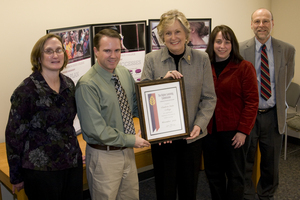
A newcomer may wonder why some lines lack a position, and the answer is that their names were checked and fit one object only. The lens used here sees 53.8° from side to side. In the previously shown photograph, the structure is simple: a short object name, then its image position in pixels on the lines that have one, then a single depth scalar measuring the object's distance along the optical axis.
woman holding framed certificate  2.20
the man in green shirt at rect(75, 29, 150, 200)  1.95
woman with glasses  1.81
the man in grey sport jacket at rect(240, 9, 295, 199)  2.94
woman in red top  2.52
